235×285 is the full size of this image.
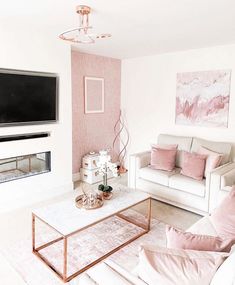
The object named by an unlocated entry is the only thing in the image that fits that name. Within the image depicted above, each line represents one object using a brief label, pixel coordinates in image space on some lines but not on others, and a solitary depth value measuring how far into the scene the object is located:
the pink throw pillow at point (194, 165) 3.56
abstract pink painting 4.04
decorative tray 2.65
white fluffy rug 2.34
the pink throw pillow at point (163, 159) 3.96
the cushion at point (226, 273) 1.16
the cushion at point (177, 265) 1.30
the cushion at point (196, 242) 1.56
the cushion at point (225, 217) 2.12
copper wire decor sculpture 5.59
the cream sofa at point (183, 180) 3.20
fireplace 3.50
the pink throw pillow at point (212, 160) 3.50
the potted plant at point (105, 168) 2.94
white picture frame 4.80
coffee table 2.29
